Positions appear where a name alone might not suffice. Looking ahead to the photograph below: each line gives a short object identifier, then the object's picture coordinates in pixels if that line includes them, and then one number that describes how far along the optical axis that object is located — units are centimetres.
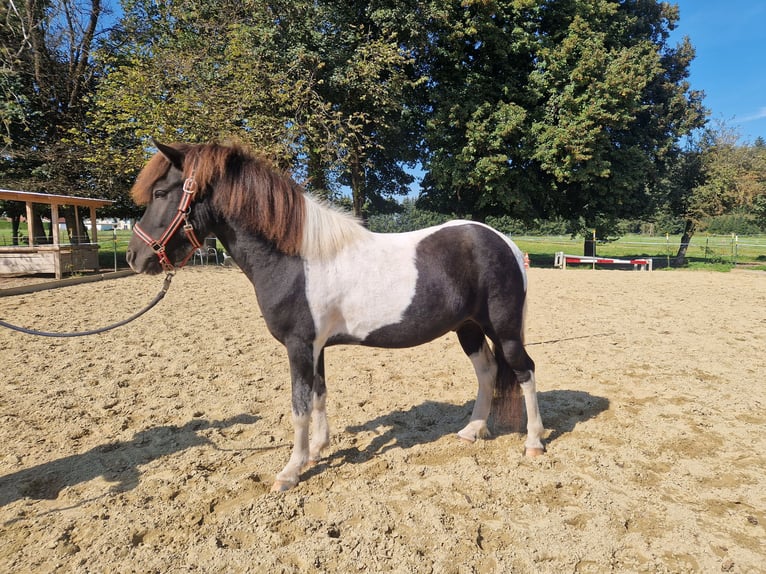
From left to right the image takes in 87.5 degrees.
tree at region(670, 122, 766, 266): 2128
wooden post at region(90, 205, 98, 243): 1460
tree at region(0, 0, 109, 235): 1448
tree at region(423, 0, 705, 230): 1516
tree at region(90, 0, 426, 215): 1315
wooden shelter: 1180
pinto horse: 248
